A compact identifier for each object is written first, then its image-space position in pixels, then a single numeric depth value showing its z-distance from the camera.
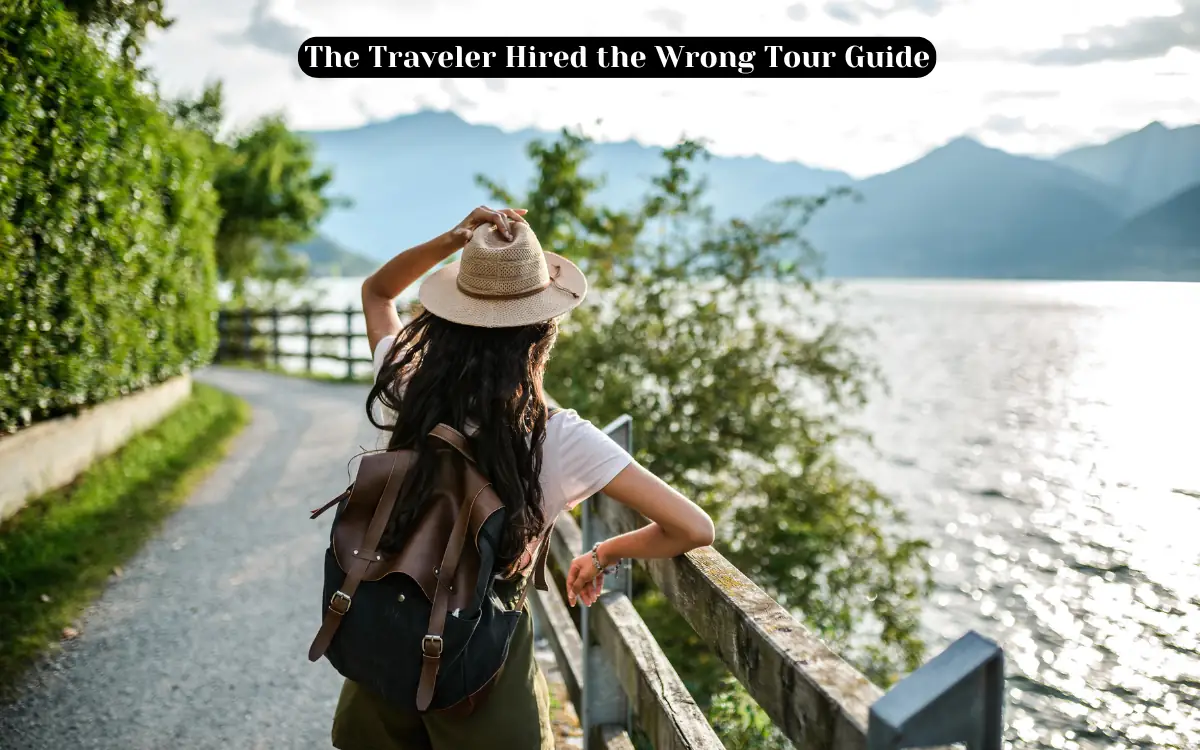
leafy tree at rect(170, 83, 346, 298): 21.25
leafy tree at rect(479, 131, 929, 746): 7.91
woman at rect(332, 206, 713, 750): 1.86
